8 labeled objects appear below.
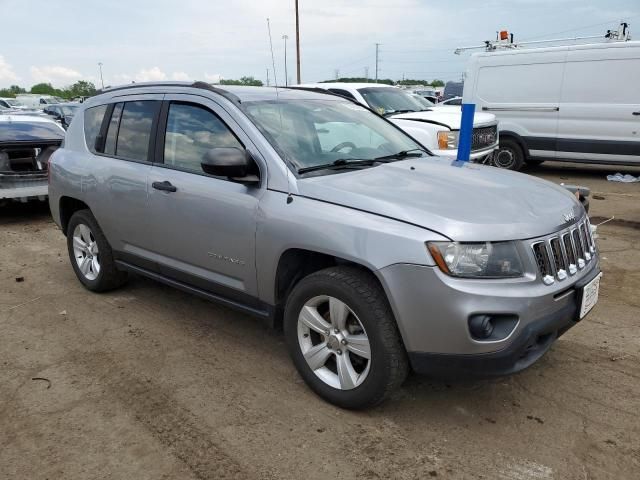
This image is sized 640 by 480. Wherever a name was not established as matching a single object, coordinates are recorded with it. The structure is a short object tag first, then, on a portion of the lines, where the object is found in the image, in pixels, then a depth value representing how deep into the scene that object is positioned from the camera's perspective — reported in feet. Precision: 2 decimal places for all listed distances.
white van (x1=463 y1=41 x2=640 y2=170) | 31.04
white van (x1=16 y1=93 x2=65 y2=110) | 125.59
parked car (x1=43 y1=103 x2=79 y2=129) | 67.10
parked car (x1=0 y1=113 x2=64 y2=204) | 25.09
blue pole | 16.89
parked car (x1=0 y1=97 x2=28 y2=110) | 89.26
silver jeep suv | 8.48
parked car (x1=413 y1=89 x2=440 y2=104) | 97.55
